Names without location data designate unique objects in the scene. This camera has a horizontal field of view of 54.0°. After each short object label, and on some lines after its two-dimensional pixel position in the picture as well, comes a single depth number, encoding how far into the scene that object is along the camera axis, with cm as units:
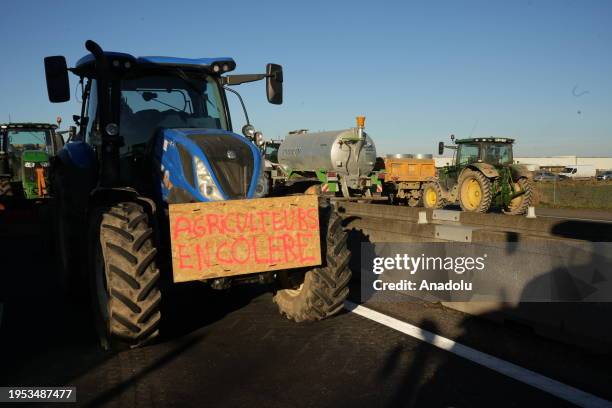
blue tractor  501
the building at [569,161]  10994
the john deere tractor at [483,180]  1922
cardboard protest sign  499
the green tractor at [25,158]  1805
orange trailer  2355
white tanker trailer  2300
